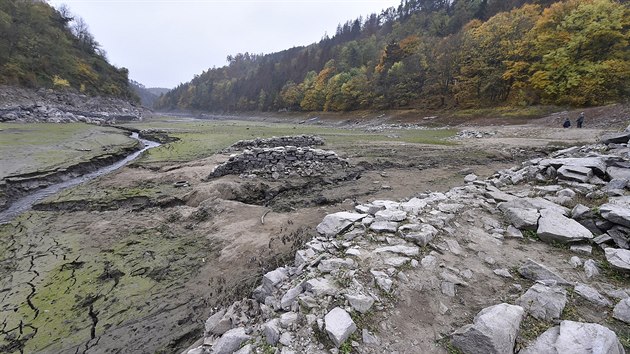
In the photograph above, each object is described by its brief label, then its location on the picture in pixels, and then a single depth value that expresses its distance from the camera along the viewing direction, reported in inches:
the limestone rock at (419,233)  170.7
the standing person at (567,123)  875.2
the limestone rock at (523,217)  190.7
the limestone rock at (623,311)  114.7
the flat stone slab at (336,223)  196.9
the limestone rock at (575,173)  255.8
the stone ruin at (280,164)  471.8
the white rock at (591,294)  124.8
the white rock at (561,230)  171.6
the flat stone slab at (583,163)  263.9
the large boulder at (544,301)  117.3
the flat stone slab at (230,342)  115.0
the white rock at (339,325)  107.0
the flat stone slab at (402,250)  159.2
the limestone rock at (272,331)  111.3
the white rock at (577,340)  95.0
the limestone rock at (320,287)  130.0
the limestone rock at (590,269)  144.8
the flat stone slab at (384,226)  185.8
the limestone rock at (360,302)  121.6
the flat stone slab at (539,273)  138.7
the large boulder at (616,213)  167.0
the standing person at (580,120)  846.5
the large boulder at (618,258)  143.8
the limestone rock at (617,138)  356.1
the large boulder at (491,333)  101.5
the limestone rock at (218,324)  135.6
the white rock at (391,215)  199.3
